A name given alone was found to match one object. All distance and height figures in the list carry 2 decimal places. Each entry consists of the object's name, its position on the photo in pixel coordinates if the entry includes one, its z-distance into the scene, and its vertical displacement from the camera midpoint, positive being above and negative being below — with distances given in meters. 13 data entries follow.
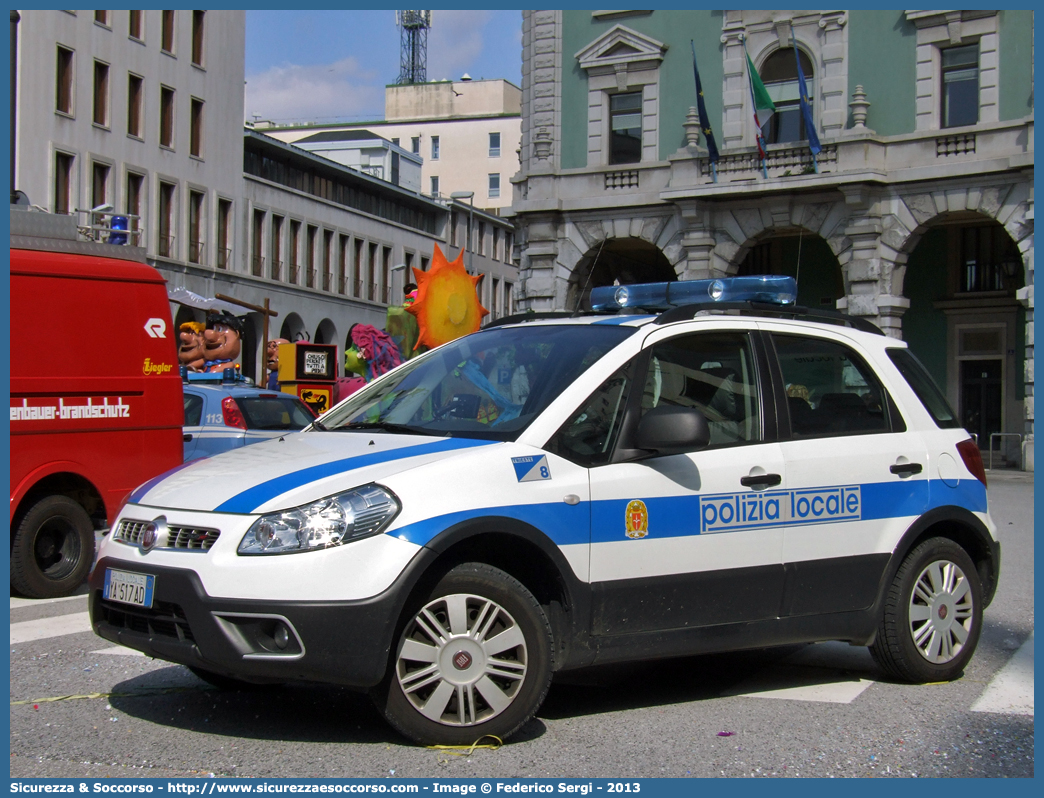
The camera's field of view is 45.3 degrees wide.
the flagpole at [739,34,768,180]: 28.56 +6.39
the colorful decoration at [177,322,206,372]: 25.72 +1.12
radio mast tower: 100.06 +28.95
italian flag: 28.22 +7.17
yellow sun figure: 18.48 +1.52
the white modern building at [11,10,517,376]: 42.34 +9.23
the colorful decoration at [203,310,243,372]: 26.73 +1.19
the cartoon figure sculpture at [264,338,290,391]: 28.36 +1.05
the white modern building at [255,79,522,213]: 89.06 +19.79
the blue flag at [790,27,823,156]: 27.36 +6.45
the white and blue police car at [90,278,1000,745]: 4.53 -0.46
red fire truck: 8.68 +0.06
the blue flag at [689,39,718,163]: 28.84 +6.63
